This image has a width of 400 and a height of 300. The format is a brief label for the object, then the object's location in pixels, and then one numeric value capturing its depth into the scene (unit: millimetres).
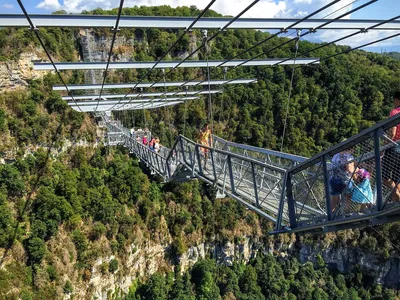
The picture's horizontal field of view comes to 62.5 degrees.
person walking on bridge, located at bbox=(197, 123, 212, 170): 8633
